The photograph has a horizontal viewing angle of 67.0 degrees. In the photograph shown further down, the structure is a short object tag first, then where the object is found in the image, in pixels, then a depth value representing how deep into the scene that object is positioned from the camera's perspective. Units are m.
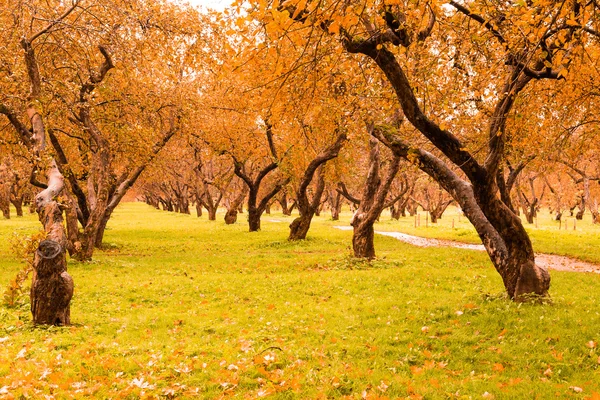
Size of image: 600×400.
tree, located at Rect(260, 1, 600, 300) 8.62
